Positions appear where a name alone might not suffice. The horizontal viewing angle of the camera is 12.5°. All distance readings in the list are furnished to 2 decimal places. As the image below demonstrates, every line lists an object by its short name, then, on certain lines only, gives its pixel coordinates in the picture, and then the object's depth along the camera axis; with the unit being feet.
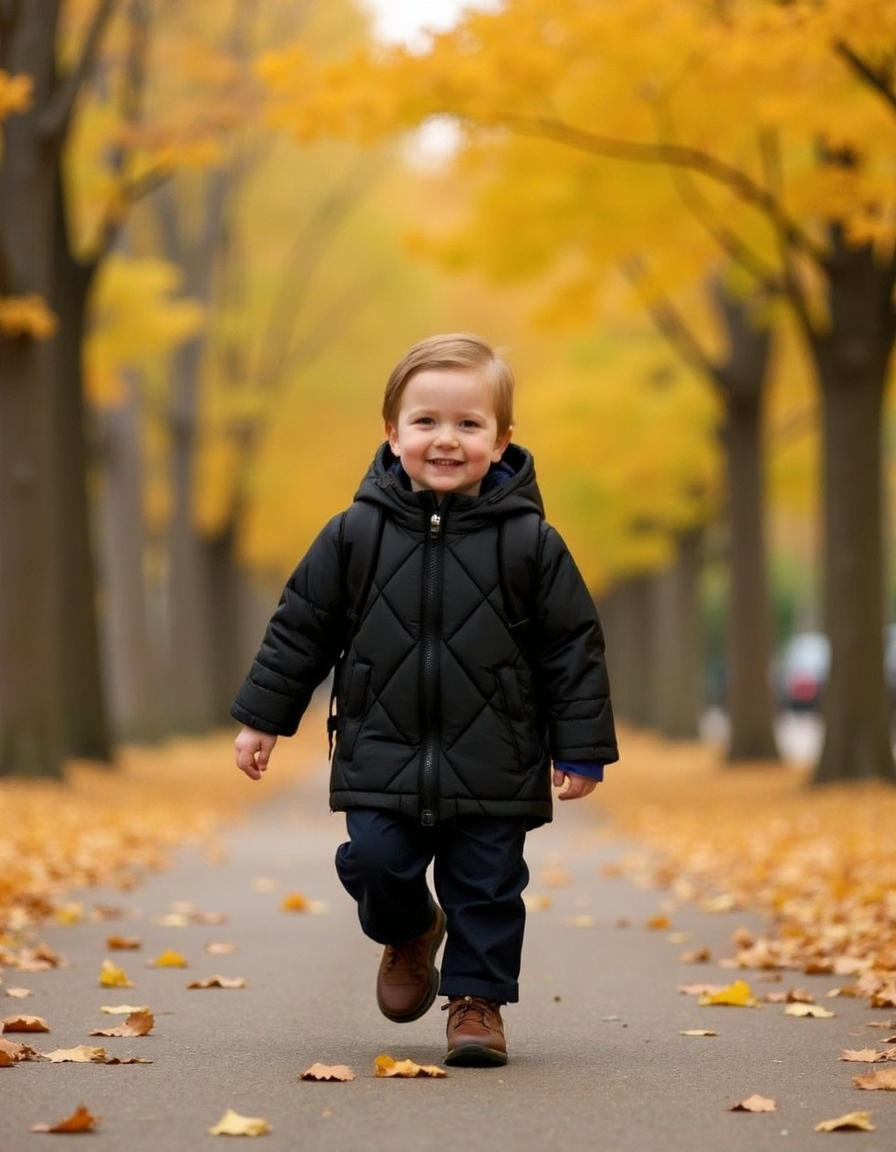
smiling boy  34.78
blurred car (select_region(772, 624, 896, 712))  309.01
